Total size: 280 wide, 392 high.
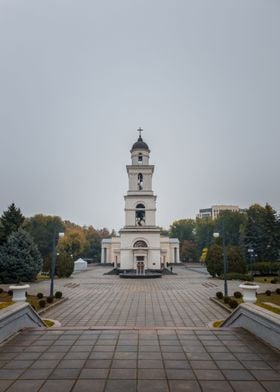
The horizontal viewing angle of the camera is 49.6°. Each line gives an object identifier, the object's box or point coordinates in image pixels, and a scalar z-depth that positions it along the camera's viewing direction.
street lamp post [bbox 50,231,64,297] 18.40
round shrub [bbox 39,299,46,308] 15.49
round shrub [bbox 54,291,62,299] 18.80
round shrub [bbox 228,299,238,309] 15.15
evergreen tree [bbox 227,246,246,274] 35.66
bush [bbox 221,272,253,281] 32.83
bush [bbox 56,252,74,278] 37.41
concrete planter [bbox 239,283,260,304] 10.57
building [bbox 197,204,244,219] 164.26
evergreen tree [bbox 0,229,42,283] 30.95
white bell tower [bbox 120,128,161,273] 45.38
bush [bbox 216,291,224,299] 17.94
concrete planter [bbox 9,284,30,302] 10.91
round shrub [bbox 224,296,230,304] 16.41
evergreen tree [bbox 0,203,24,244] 35.12
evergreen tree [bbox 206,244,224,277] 36.38
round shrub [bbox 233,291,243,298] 18.02
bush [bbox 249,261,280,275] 42.09
